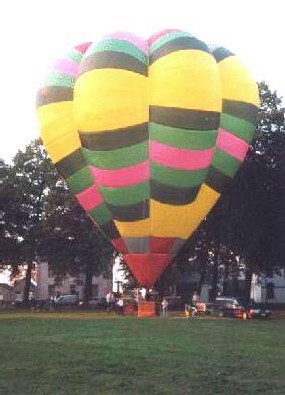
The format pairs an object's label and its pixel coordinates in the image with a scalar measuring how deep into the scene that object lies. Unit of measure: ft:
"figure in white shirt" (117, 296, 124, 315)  126.33
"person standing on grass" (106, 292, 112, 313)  148.89
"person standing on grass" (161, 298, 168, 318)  114.20
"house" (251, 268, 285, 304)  255.91
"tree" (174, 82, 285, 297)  130.93
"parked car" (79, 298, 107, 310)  185.15
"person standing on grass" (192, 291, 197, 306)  144.05
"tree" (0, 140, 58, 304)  203.41
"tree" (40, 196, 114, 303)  194.18
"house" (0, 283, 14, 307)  345.60
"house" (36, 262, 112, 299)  325.62
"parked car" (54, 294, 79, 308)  224.78
